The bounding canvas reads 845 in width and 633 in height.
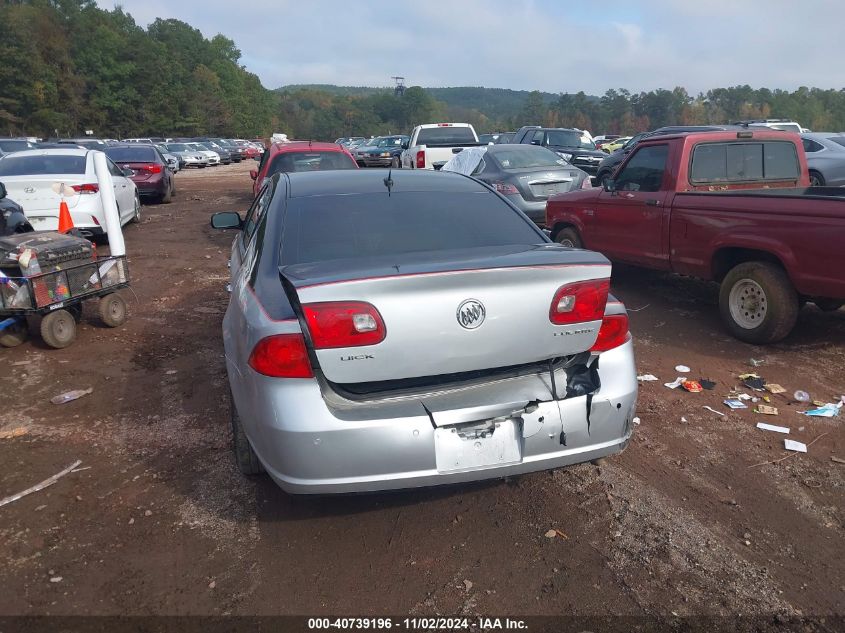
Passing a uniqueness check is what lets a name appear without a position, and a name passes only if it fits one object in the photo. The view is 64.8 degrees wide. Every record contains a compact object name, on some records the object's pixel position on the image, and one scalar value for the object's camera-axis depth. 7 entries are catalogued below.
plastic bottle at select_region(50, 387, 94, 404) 5.01
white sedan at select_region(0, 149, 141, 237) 9.87
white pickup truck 17.61
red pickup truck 5.24
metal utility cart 5.81
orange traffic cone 7.08
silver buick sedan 2.83
